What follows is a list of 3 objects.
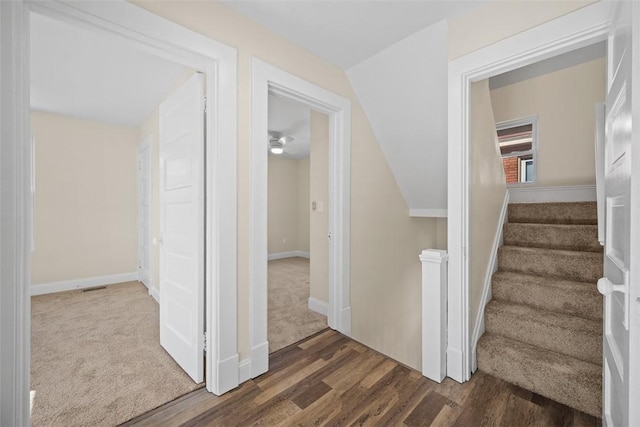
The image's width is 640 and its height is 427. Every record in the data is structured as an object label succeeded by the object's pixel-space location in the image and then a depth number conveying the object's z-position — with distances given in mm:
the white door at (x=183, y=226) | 1827
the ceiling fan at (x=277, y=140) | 4634
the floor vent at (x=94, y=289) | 4016
